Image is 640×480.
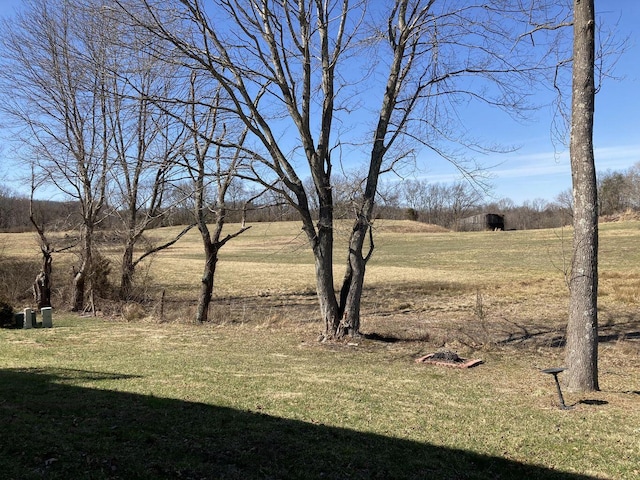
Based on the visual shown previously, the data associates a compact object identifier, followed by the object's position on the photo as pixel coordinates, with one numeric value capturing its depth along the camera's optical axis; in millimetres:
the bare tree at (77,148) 17984
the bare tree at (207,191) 11875
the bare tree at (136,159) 10375
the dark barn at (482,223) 93750
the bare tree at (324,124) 11523
